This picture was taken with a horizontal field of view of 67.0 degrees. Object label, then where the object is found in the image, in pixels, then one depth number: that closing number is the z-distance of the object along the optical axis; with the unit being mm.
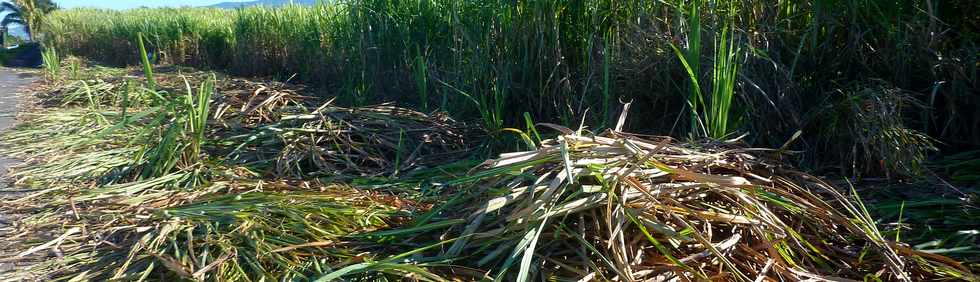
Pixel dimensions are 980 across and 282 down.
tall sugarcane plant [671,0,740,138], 2863
